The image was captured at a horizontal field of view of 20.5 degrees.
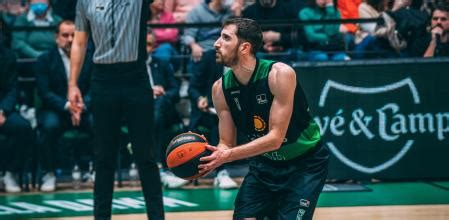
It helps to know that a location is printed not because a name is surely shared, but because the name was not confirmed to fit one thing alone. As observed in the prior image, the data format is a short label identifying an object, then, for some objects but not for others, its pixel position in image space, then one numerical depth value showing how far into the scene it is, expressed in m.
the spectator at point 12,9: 15.35
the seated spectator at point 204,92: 13.08
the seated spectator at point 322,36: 14.36
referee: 9.22
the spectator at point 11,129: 12.85
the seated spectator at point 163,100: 13.22
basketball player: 7.60
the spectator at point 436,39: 13.88
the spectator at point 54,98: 12.92
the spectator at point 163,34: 14.21
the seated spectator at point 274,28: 14.05
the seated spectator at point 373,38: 14.14
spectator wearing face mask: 14.19
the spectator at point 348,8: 16.08
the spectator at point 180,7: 15.70
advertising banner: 12.86
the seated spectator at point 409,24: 13.96
